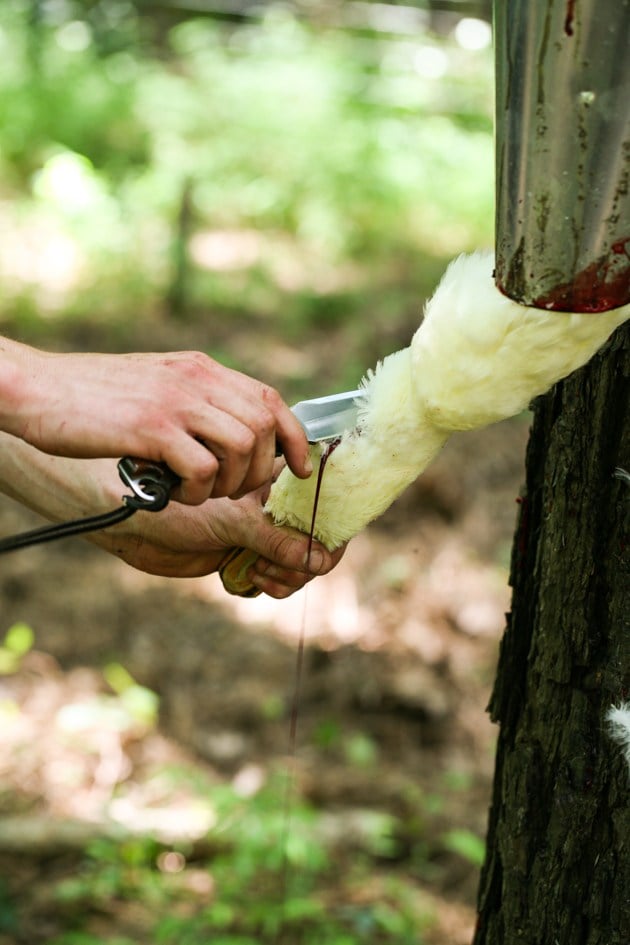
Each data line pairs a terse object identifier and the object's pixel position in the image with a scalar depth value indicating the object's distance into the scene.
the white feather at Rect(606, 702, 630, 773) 2.16
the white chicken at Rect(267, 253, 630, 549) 2.06
